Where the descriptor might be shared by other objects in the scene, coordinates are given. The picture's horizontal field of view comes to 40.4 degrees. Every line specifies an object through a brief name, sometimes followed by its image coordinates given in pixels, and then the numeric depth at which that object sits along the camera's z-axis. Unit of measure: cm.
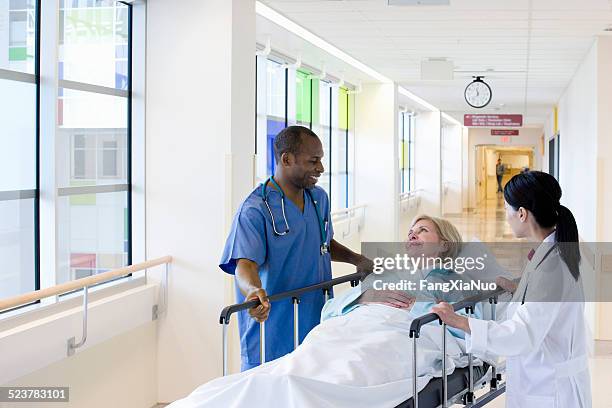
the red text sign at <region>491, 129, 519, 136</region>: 2661
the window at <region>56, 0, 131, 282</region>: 480
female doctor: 285
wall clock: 1205
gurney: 316
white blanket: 274
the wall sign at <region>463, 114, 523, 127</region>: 1864
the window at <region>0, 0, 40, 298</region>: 418
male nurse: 362
